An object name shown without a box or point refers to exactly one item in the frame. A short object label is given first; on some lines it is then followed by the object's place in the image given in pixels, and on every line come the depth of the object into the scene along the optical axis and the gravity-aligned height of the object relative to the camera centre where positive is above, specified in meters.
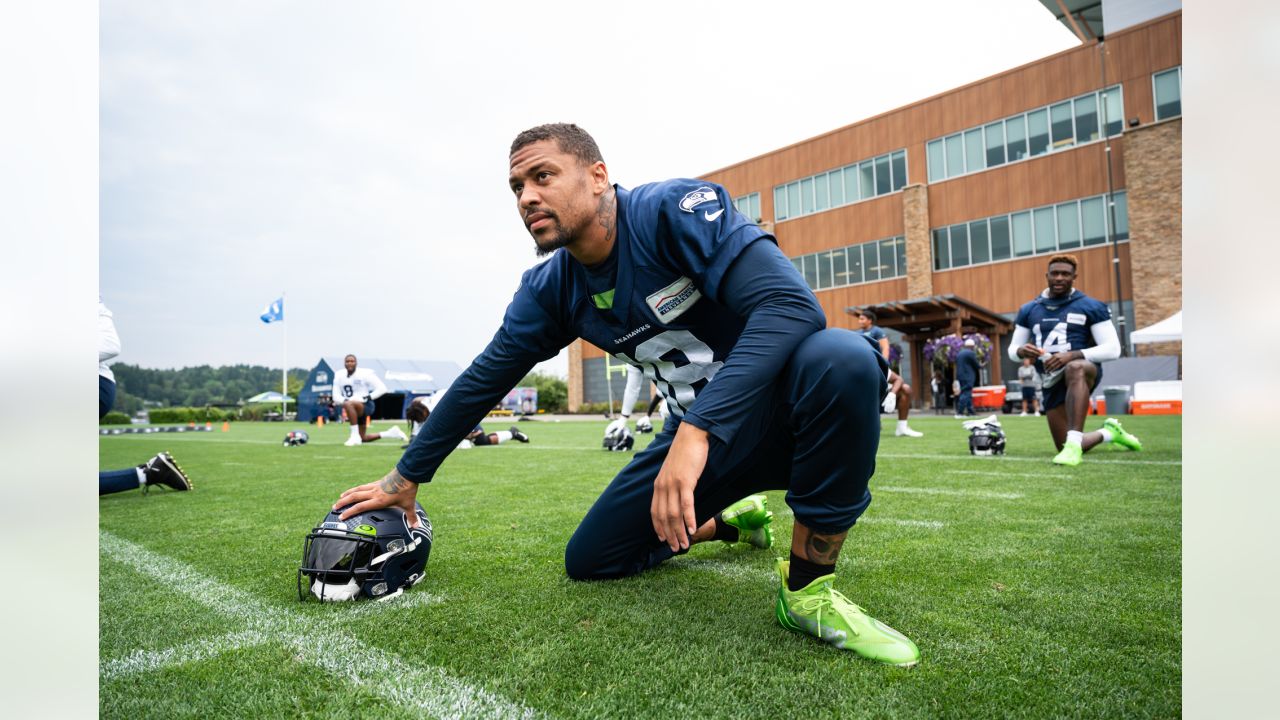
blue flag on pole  39.81 +4.80
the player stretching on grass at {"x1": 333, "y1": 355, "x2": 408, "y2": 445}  14.02 -0.01
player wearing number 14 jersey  6.74 +0.22
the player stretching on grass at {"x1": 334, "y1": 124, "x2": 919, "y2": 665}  1.93 +0.05
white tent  16.34 +0.81
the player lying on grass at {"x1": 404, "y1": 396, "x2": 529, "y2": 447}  12.40 -0.79
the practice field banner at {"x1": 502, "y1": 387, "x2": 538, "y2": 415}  37.66 -0.57
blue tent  34.69 +0.47
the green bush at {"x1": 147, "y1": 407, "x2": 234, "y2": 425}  44.38 -0.88
